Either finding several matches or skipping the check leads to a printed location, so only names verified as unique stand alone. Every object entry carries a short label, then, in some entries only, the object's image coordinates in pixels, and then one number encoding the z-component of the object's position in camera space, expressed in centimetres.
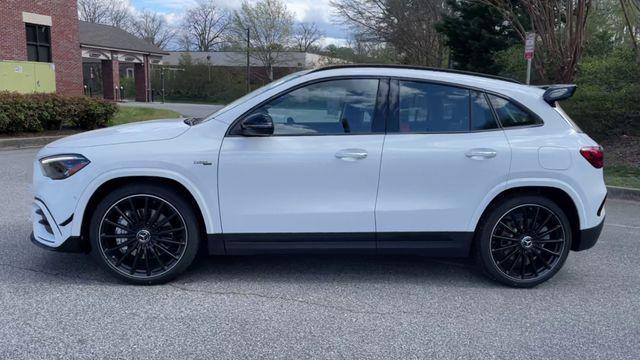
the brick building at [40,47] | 1916
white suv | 418
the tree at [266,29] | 4472
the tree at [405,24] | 2641
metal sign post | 1192
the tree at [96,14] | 6800
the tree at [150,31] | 7550
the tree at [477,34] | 2036
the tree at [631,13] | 950
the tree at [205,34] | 7525
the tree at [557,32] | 1288
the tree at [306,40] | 5027
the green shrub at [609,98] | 1231
